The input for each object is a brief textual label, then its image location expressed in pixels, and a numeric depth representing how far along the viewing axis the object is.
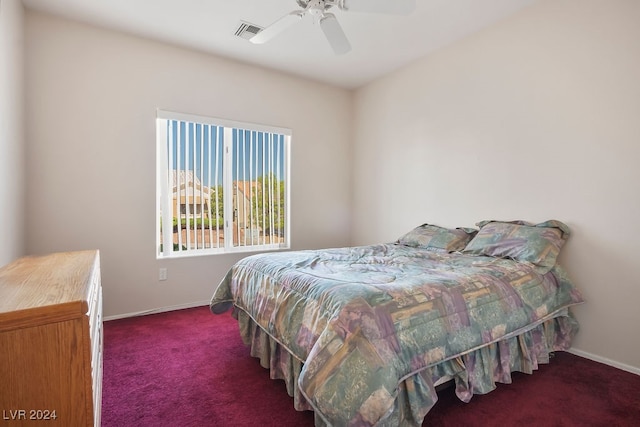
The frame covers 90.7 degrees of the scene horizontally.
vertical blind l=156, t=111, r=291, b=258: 3.25
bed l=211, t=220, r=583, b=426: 1.26
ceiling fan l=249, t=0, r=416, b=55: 1.91
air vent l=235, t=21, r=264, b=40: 2.79
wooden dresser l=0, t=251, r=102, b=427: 0.81
